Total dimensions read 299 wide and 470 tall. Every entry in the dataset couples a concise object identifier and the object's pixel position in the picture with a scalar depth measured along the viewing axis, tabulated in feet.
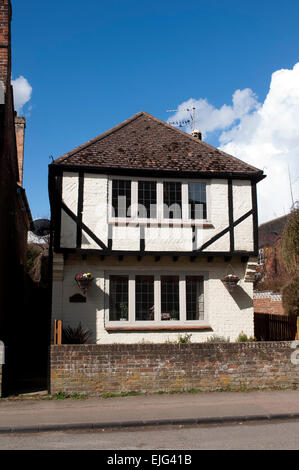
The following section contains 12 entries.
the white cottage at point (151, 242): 45.93
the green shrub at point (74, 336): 42.16
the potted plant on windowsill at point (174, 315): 47.98
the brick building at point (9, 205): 44.19
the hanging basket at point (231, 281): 47.11
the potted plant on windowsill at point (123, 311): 47.03
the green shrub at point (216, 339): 46.98
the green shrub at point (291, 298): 49.76
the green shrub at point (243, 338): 47.06
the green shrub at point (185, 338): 45.78
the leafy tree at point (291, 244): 49.39
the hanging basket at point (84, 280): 44.37
